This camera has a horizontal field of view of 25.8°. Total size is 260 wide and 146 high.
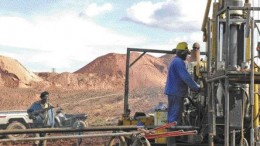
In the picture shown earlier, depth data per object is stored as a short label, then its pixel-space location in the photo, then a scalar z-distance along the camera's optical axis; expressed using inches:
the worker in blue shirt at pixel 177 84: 365.1
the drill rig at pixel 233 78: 312.8
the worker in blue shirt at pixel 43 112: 570.6
